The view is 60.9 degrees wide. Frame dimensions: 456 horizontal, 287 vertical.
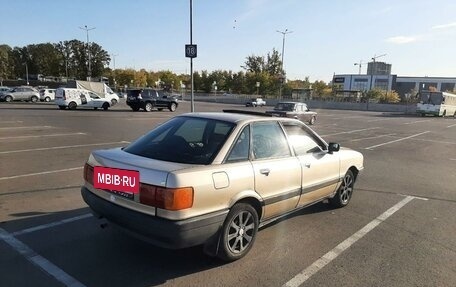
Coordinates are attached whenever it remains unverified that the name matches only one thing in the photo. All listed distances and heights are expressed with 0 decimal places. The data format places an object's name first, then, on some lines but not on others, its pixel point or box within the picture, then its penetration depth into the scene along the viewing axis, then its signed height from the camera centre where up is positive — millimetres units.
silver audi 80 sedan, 3592 -1024
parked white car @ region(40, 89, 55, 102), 42412 -2187
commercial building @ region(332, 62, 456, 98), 118938 +1106
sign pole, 15968 +2107
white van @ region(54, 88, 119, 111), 29812 -1841
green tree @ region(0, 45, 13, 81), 105275 +2242
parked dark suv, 31703 -1739
